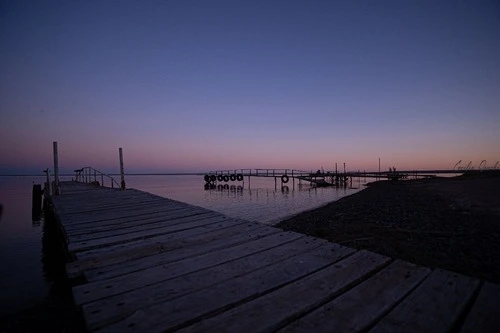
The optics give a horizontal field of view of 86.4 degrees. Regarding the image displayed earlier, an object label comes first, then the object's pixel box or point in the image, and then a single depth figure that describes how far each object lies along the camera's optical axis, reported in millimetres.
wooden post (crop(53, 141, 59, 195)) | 11798
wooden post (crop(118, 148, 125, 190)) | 14078
